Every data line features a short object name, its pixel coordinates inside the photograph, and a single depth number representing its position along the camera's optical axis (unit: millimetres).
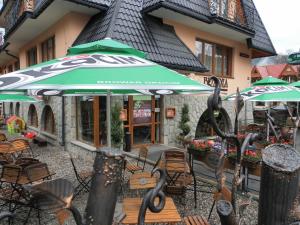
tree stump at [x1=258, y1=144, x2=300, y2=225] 1607
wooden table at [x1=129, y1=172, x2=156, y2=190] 4239
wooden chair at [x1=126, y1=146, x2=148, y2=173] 5621
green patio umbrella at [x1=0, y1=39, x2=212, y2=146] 2572
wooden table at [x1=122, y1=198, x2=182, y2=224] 3116
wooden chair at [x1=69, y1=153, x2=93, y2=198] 4979
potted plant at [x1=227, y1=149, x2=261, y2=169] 4879
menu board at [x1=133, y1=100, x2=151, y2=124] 9277
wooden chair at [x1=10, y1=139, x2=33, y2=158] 7086
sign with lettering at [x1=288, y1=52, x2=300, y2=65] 12422
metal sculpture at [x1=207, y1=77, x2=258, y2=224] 1410
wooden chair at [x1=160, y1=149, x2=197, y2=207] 4844
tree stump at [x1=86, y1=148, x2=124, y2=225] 1117
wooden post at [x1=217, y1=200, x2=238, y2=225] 1329
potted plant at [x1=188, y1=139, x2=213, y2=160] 5517
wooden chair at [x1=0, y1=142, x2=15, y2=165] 5788
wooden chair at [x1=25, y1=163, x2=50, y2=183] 4188
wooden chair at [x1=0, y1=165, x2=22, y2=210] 4059
